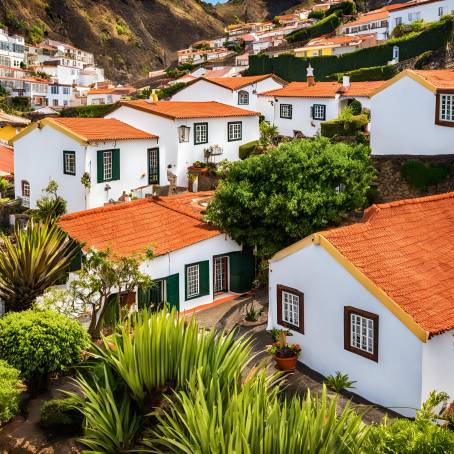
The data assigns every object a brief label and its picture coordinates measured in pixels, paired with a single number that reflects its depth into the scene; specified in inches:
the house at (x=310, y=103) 1542.8
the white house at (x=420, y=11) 2546.8
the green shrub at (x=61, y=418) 586.9
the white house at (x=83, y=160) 1179.9
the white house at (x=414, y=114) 957.8
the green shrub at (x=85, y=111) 2834.6
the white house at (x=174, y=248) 860.0
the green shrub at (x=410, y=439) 348.5
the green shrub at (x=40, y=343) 625.9
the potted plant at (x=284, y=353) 660.1
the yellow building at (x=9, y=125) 2308.1
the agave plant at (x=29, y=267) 756.0
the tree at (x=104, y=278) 706.2
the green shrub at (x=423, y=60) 1993.1
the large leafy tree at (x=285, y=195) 861.2
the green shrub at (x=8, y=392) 559.8
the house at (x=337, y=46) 2663.1
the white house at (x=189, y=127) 1312.7
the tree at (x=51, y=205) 1155.0
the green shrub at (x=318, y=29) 3474.4
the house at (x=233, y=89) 1748.3
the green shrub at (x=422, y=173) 960.3
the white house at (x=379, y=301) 575.5
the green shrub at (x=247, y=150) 1432.8
